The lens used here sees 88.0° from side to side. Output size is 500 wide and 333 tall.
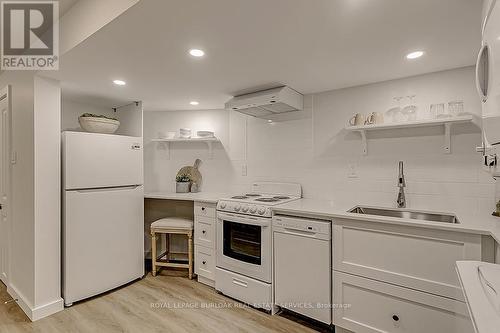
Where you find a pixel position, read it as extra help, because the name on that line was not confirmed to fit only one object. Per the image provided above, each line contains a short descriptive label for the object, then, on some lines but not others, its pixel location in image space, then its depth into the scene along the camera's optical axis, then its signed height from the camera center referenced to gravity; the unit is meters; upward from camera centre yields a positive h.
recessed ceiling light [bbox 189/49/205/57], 1.73 +0.78
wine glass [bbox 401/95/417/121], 2.14 +0.47
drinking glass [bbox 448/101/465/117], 1.93 +0.44
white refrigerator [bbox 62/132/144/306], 2.32 -0.45
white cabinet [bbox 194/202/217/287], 2.73 -0.80
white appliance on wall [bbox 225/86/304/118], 2.41 +0.64
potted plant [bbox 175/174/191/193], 3.38 -0.22
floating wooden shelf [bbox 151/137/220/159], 3.25 +0.34
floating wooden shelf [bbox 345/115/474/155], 1.86 +0.34
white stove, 2.25 -0.76
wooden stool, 2.91 -0.72
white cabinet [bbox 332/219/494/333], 1.51 -0.71
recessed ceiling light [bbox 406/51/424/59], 1.77 +0.78
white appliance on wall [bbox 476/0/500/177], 0.87 +0.33
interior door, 2.56 -0.12
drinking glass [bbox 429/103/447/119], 1.98 +0.43
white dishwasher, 1.98 -0.80
